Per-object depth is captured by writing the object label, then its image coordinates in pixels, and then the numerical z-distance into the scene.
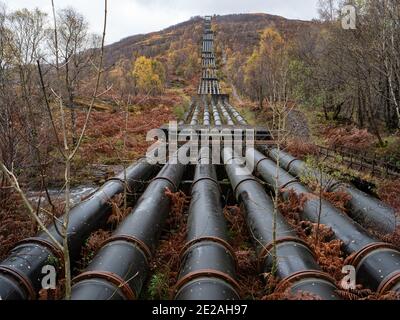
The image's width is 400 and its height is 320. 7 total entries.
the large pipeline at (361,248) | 5.18
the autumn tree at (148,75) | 50.59
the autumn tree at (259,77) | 29.54
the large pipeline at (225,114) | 26.19
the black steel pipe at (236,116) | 25.46
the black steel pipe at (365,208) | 7.19
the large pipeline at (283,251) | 4.77
